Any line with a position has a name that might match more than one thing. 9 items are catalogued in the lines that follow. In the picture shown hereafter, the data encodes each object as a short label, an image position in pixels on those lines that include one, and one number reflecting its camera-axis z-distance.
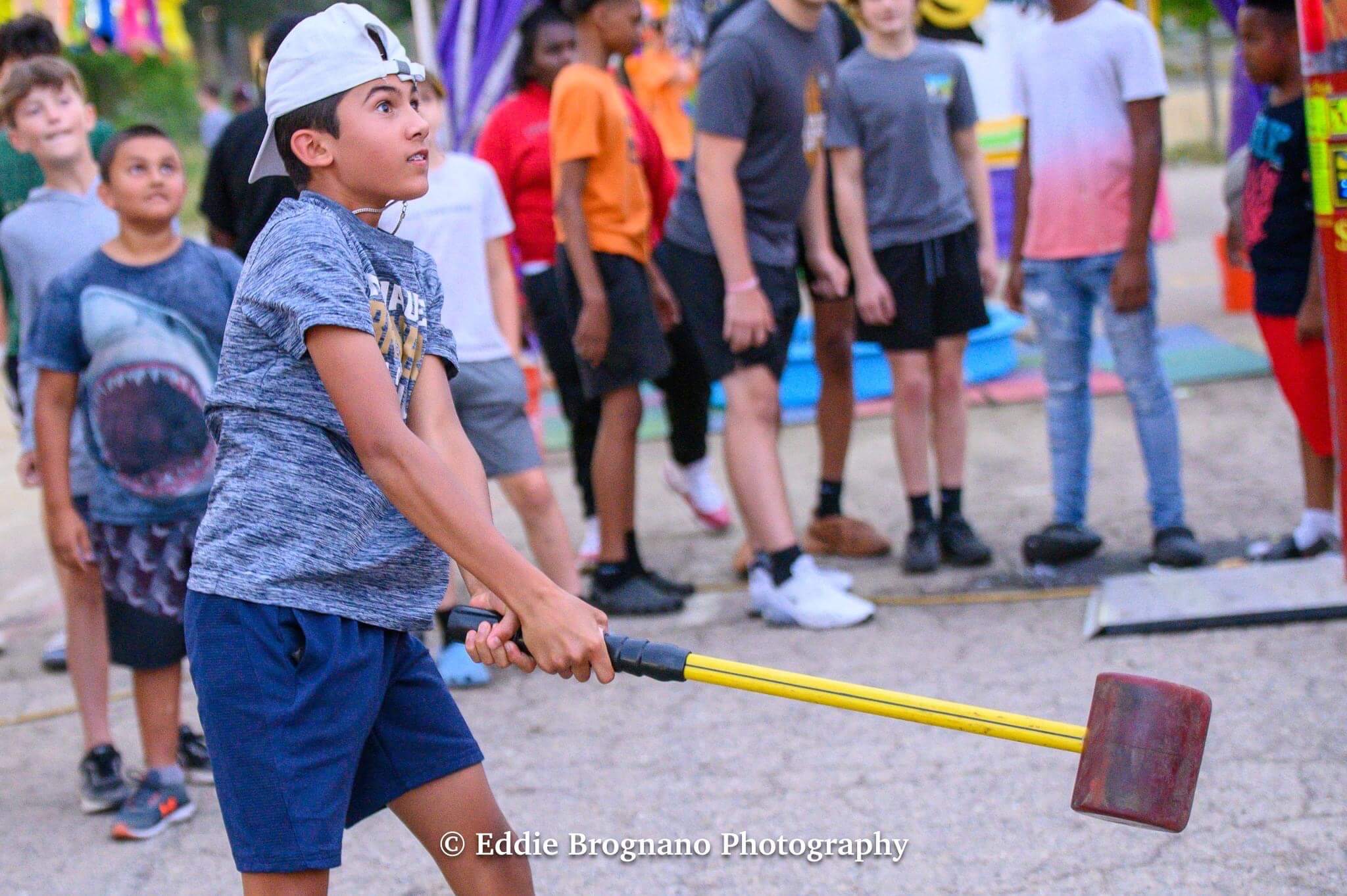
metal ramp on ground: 8.00
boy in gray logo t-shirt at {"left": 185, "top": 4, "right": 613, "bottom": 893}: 4.02
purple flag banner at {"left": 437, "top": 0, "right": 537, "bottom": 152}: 15.96
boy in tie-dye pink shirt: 8.95
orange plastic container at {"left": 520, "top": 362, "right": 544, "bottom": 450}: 11.08
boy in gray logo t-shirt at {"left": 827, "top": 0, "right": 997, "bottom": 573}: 9.68
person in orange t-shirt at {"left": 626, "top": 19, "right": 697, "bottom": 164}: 16.78
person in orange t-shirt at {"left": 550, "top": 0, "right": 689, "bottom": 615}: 8.84
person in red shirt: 10.04
